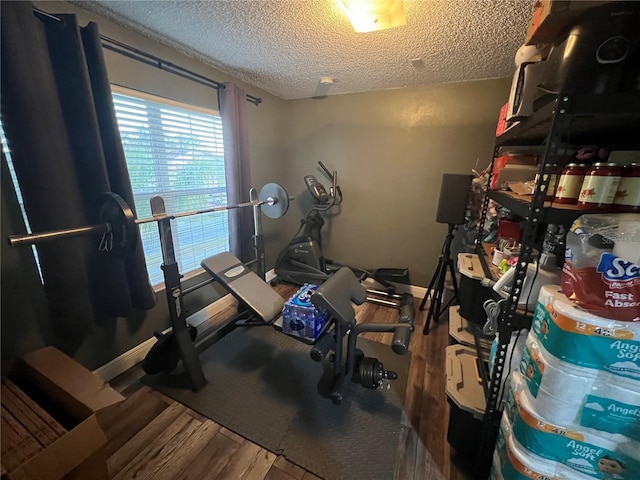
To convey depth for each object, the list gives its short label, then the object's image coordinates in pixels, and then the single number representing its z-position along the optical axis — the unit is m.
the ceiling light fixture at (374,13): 1.29
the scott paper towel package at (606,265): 0.71
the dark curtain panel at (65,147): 1.21
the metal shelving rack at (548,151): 0.75
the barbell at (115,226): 1.17
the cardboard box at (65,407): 0.95
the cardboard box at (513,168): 1.45
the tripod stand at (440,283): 2.29
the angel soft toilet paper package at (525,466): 0.85
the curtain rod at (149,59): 1.58
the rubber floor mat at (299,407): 1.33
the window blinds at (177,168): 1.86
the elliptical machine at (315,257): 2.97
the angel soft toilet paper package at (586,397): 0.75
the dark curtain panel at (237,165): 2.37
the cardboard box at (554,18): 0.75
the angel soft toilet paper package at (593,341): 0.72
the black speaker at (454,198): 2.12
